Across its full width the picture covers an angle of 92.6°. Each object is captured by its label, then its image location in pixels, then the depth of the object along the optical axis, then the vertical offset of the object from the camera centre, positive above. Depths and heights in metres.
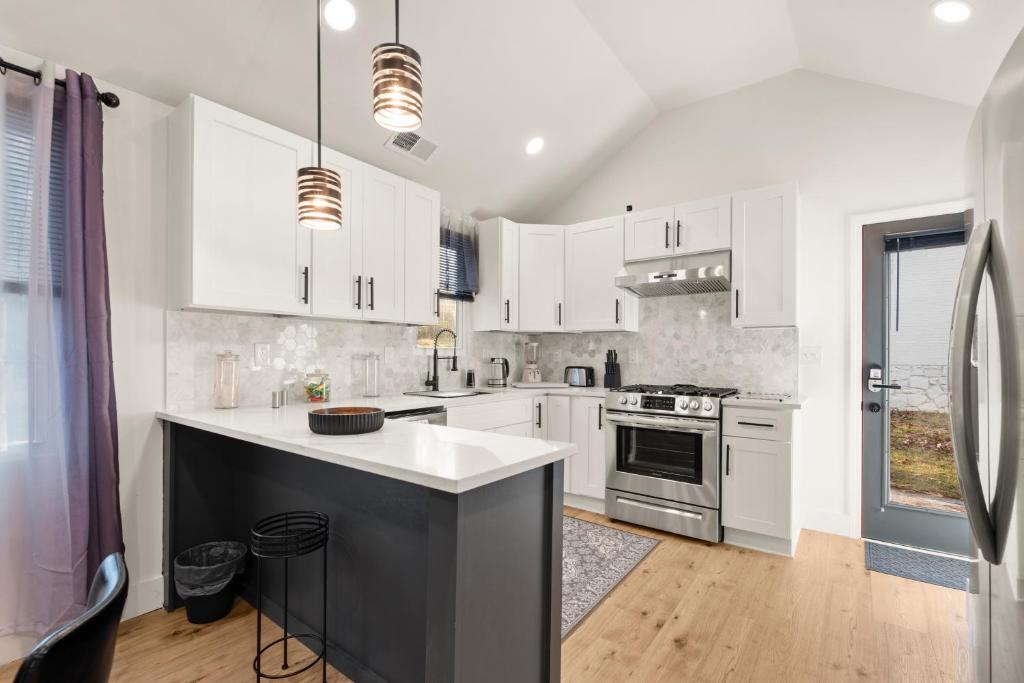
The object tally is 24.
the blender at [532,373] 4.75 -0.30
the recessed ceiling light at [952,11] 2.16 +1.50
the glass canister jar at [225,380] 2.56 -0.21
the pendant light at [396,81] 1.30 +0.70
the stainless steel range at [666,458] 3.29 -0.82
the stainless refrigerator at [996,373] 0.75 -0.05
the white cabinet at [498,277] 4.26 +0.57
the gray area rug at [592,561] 2.49 -1.33
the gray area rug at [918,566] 2.78 -1.34
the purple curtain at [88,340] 2.04 +0.00
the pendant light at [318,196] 1.60 +0.48
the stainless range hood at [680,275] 3.49 +0.50
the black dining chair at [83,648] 0.60 -0.40
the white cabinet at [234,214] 2.29 +0.63
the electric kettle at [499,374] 4.43 -0.29
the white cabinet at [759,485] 3.06 -0.91
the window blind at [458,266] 4.12 +0.66
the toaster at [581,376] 4.50 -0.31
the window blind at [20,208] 1.97 +0.54
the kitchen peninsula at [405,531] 1.27 -0.66
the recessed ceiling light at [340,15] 2.40 +1.63
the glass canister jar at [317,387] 2.99 -0.28
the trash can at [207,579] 2.25 -1.11
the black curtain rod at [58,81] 1.93 +1.09
